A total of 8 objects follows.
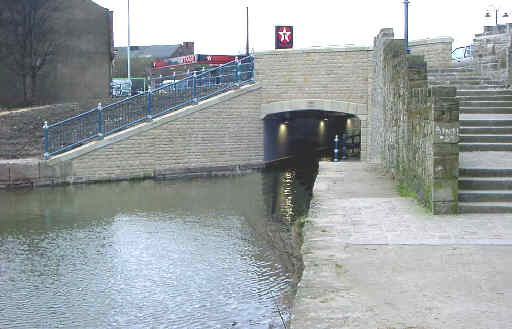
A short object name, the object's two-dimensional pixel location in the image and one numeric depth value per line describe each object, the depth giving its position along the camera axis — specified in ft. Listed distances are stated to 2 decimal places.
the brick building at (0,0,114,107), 101.81
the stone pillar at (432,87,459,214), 29.60
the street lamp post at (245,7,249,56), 181.17
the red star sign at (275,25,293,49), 92.63
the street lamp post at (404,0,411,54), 65.31
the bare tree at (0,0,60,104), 100.32
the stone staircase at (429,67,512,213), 30.78
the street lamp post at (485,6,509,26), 85.66
